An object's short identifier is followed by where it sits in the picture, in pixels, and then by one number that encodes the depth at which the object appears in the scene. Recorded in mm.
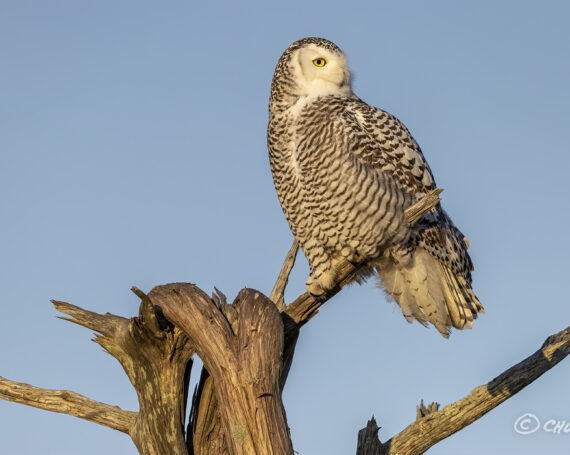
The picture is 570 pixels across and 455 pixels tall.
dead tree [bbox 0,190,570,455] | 11055
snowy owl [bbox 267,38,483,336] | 12891
